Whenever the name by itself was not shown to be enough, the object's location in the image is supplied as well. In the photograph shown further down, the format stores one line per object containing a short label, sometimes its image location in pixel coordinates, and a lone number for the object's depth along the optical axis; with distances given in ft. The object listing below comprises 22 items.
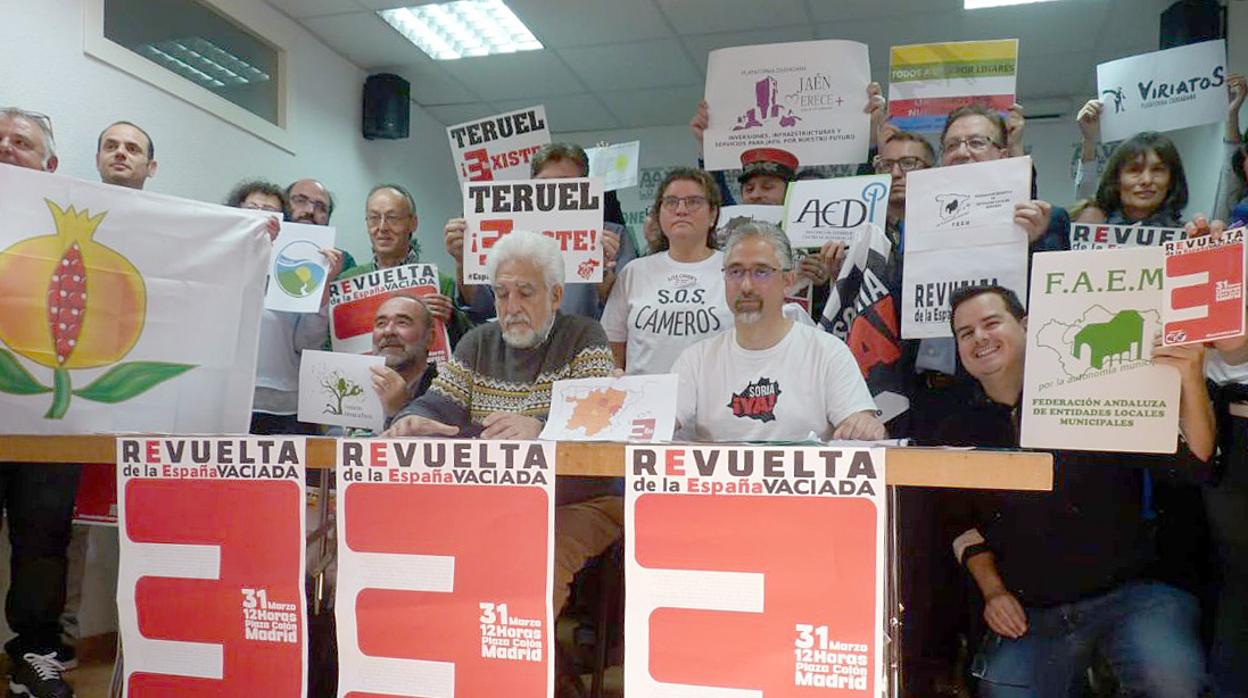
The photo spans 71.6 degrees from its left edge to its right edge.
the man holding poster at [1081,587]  6.03
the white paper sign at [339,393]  8.14
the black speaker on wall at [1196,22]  15.19
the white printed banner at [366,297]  10.13
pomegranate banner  6.38
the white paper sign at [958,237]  7.80
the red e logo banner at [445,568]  4.67
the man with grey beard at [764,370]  7.37
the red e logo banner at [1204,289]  4.36
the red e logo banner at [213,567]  5.11
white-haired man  7.47
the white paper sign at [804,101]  10.61
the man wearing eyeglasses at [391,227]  11.07
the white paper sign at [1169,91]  11.48
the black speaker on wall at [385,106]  20.53
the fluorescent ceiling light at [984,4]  16.93
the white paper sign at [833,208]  9.39
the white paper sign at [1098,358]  4.55
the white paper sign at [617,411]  5.14
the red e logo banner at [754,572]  4.12
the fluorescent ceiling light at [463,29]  17.79
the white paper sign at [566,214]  8.75
